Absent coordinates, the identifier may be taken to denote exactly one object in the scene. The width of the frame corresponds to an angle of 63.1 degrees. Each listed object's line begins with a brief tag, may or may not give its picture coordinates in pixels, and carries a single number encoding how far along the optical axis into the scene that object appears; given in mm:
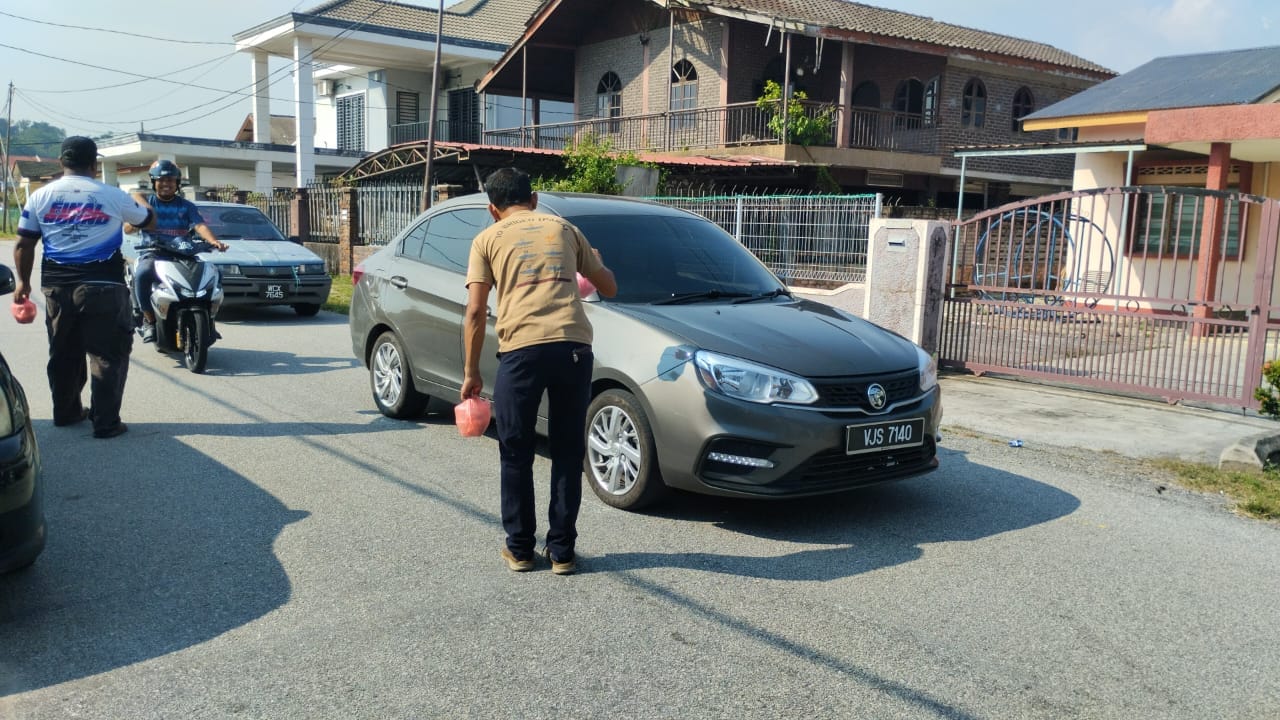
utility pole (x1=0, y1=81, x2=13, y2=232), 49312
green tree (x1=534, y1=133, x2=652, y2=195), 16984
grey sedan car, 5016
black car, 3758
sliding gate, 8617
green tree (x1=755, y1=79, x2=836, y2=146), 22656
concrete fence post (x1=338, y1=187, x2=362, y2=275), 20781
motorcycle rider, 9211
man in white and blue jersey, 6754
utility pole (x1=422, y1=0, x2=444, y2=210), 18969
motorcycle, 9359
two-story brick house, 23500
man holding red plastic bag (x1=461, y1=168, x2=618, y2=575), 4410
